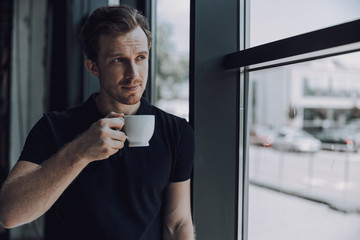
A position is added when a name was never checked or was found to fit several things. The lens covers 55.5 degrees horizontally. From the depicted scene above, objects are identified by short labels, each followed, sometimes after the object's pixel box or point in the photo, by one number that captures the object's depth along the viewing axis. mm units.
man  1058
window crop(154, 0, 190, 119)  1578
